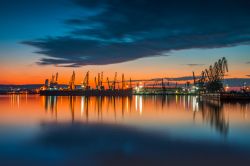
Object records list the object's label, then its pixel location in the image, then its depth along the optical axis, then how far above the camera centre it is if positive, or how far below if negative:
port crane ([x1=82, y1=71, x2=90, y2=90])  163.62 +2.10
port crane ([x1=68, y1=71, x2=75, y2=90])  164.25 +2.21
